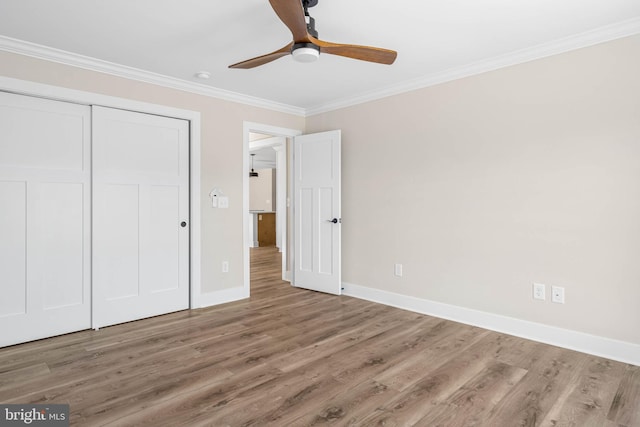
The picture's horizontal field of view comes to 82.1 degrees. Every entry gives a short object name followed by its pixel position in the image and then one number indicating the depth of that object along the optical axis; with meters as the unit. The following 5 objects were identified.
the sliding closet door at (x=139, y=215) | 3.43
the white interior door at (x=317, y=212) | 4.55
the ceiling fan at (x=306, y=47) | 1.93
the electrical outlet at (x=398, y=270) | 4.07
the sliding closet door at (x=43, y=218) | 2.97
